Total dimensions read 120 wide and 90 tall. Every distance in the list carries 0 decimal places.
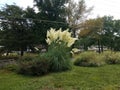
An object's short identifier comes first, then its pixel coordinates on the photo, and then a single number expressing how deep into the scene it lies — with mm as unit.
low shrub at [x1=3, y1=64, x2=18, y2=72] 4803
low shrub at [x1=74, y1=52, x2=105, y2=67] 5651
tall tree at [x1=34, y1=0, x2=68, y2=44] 10200
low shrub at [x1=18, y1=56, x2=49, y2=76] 4284
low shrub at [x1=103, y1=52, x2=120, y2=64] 6474
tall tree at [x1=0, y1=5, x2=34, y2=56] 8292
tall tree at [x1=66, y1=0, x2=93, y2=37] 12759
